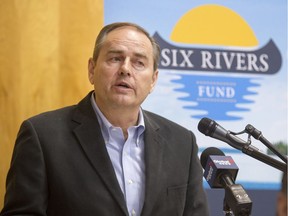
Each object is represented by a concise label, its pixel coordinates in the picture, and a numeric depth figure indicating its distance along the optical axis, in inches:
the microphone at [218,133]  107.4
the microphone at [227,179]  100.6
